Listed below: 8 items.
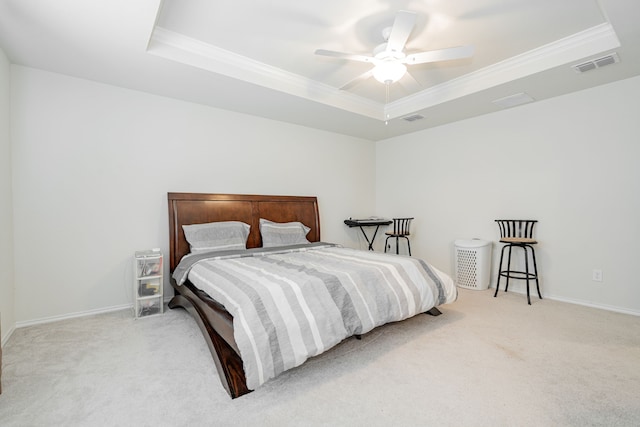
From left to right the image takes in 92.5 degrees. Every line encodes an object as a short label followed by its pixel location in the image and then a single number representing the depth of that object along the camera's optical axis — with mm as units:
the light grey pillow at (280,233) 3828
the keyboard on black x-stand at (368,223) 4938
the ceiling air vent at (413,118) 4188
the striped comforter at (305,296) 1746
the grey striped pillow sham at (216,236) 3326
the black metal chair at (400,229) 4875
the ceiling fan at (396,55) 2147
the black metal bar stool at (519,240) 3494
